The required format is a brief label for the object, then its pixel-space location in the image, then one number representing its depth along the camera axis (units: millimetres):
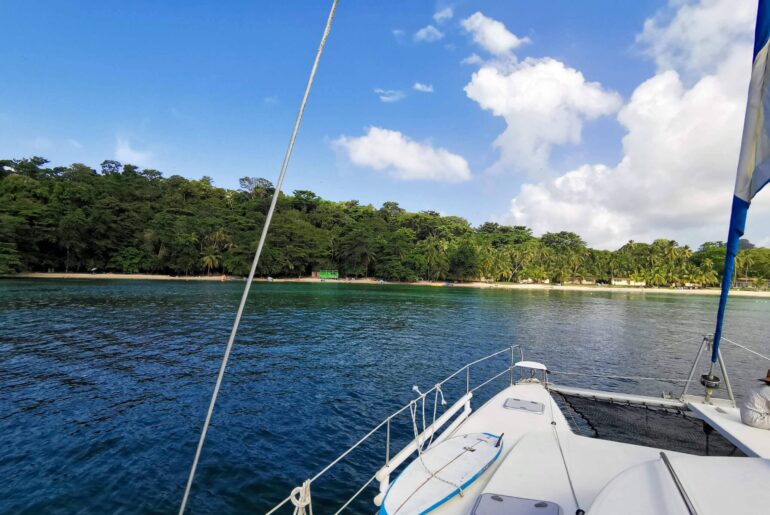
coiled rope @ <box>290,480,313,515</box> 3289
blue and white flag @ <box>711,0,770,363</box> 4414
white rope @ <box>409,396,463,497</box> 4293
